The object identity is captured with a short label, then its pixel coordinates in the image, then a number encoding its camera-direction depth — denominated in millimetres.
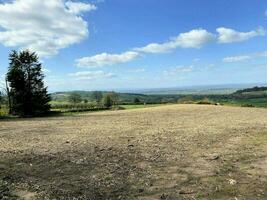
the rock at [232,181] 5898
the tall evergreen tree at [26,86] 32854
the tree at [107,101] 52288
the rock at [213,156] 8054
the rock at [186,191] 5482
